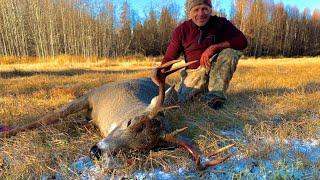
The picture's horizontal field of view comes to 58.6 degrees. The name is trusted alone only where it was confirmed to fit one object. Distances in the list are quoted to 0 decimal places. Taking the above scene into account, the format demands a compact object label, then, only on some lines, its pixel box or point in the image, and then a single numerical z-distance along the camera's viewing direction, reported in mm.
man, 3668
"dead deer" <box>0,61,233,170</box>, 2290
